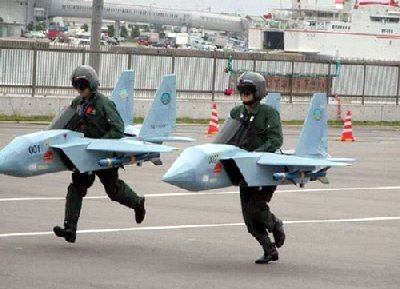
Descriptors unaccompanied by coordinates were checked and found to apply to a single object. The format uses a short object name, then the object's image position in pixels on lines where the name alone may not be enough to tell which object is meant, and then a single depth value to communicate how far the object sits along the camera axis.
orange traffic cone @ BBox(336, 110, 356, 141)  38.00
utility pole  42.81
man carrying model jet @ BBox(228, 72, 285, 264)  15.31
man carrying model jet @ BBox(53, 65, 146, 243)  16.30
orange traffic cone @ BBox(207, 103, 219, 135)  38.19
